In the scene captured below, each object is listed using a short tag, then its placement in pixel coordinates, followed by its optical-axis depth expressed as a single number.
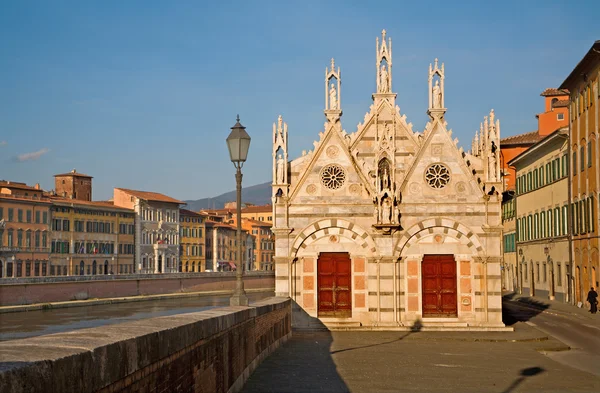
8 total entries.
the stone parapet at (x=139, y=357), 5.47
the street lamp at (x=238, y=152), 19.11
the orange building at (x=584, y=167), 45.03
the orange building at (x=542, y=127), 74.12
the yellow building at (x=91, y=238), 109.44
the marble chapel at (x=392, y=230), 31.86
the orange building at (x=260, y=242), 169.98
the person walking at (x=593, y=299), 42.16
